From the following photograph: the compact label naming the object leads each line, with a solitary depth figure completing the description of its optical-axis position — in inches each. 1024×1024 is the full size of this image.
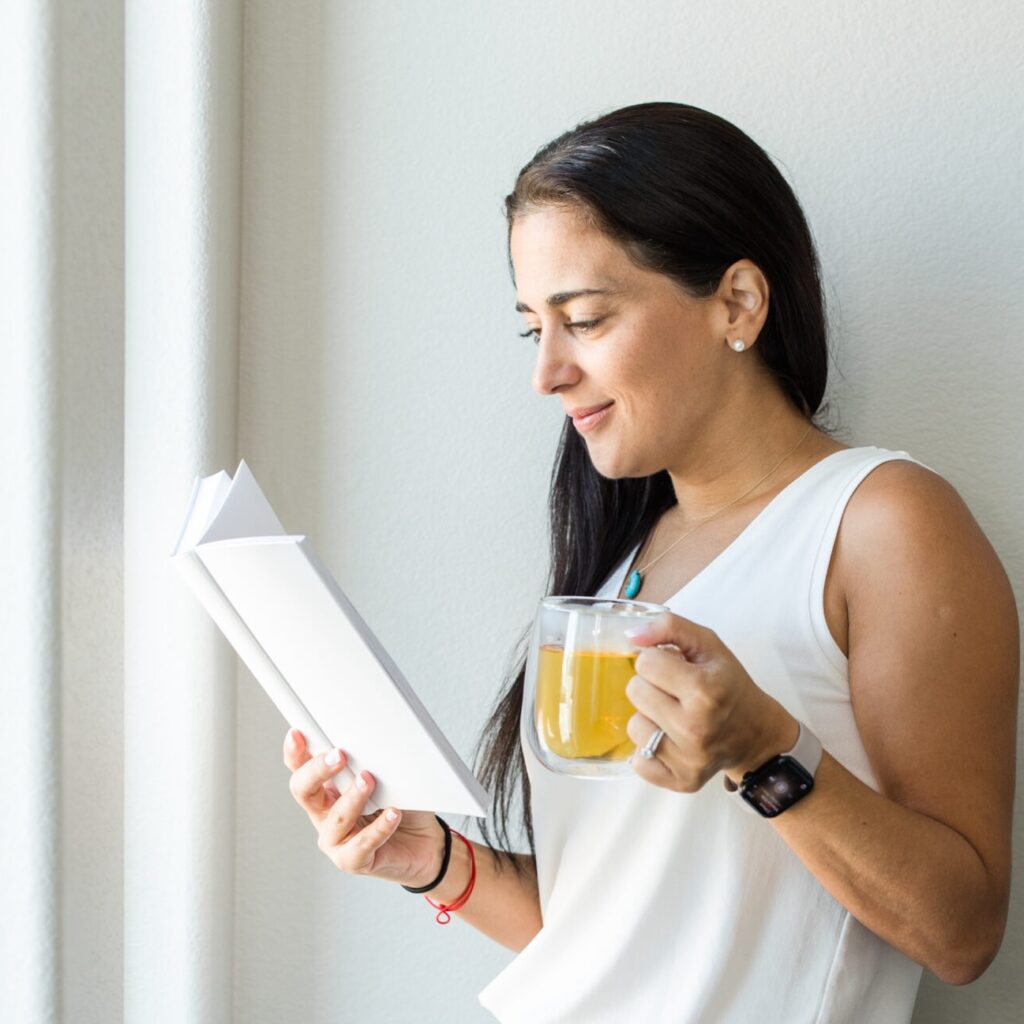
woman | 37.9
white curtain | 45.0
